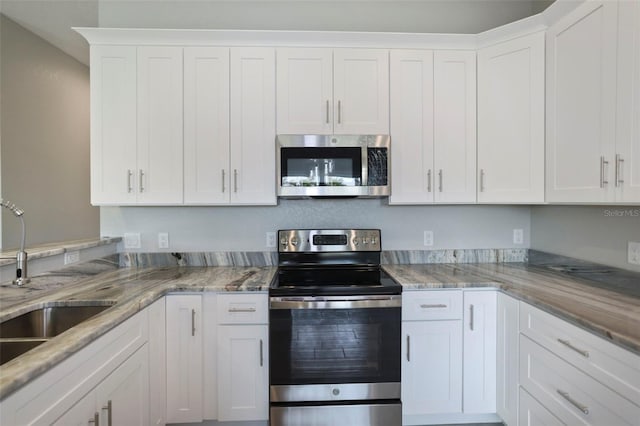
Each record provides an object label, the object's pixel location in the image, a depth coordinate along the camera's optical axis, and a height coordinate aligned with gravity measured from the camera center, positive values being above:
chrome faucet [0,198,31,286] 1.61 -0.29
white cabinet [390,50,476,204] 2.25 +0.57
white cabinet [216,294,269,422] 1.89 -0.85
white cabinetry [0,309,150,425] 0.90 -0.60
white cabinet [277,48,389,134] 2.21 +0.80
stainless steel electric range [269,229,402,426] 1.87 -0.83
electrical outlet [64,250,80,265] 1.96 -0.29
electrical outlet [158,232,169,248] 2.51 -0.23
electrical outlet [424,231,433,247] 2.60 -0.22
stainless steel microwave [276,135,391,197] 2.17 +0.29
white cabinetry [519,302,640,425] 1.12 -0.65
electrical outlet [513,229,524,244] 2.63 -0.21
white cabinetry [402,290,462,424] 1.93 -0.84
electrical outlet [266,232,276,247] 2.53 -0.23
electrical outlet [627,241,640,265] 1.75 -0.23
